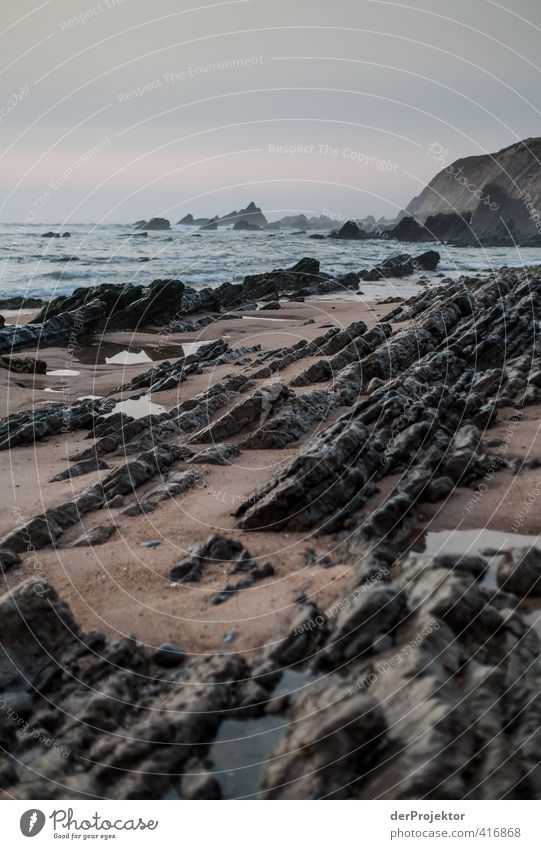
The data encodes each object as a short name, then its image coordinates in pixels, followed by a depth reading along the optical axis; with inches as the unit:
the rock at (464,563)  309.3
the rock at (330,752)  220.1
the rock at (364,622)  271.4
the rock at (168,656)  285.6
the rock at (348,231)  4012.1
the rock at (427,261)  2452.0
